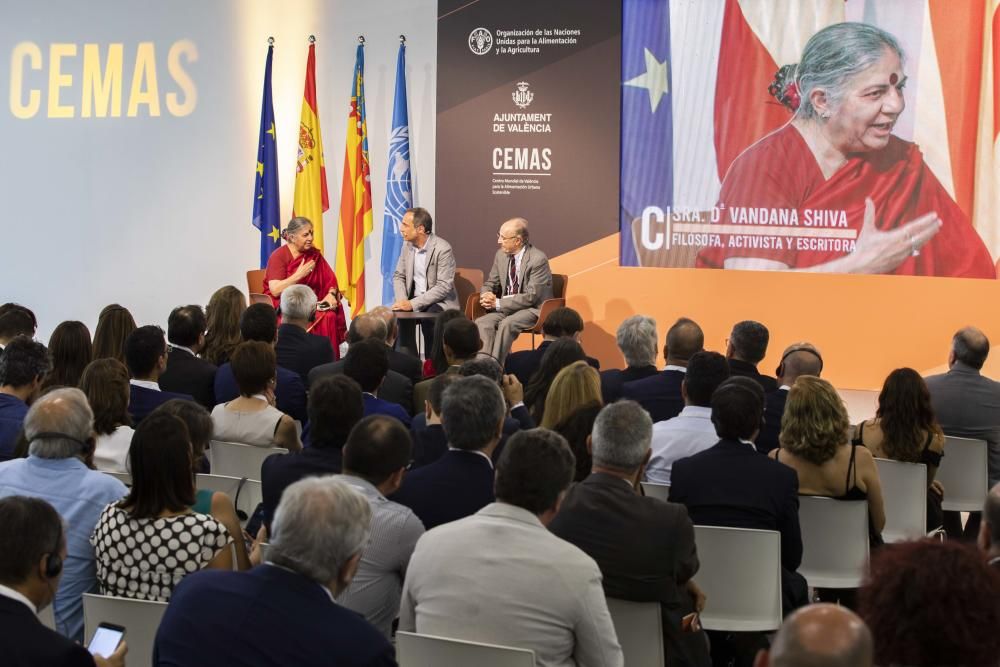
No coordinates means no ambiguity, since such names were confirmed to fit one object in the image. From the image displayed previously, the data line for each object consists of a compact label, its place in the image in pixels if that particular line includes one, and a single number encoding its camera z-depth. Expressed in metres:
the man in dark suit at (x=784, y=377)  4.81
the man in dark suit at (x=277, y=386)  5.25
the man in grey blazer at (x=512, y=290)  8.58
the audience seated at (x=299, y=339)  6.14
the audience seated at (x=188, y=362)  5.41
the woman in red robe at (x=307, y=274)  8.60
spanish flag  9.62
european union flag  9.64
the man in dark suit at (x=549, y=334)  6.33
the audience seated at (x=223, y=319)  6.20
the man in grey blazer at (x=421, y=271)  8.88
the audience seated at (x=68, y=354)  5.18
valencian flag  9.54
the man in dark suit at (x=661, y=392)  5.07
